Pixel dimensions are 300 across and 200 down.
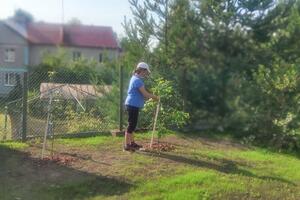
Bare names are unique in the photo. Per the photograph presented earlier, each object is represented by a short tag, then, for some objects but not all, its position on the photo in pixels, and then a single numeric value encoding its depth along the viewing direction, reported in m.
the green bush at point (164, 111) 9.77
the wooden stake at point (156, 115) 9.61
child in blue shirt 8.91
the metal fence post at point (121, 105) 11.45
